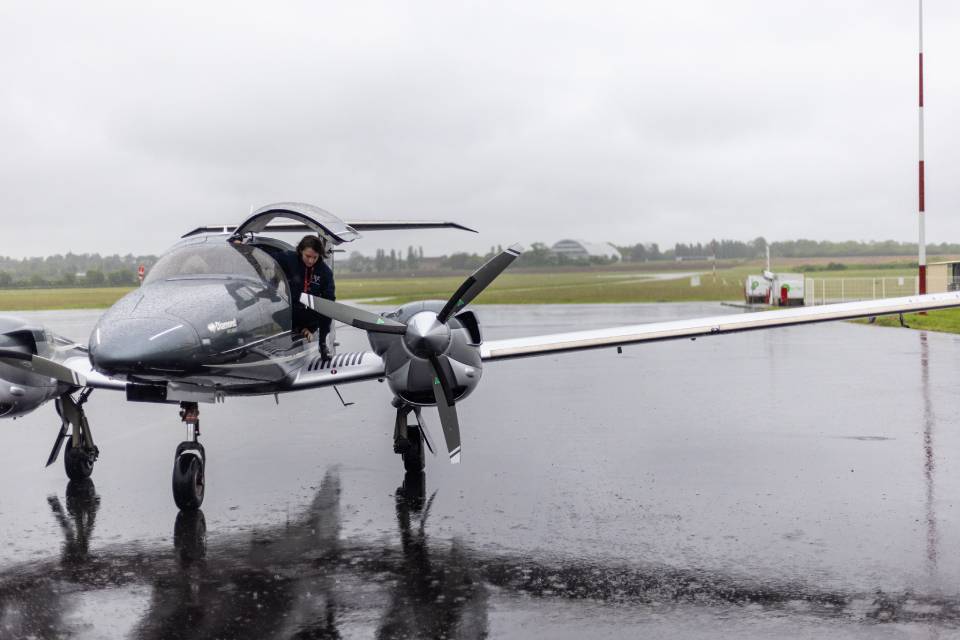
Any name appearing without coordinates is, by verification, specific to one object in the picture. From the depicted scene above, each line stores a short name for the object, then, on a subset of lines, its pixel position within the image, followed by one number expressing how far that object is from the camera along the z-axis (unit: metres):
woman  10.57
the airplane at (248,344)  8.34
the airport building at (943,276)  44.46
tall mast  35.16
